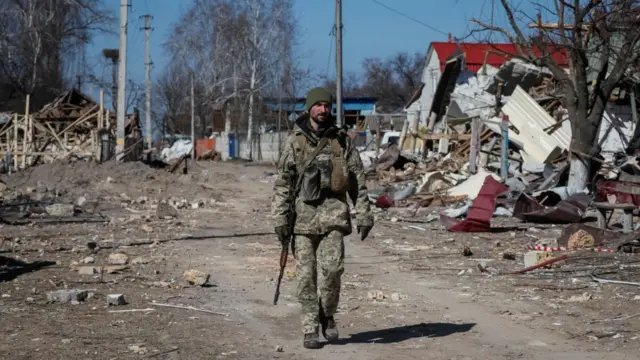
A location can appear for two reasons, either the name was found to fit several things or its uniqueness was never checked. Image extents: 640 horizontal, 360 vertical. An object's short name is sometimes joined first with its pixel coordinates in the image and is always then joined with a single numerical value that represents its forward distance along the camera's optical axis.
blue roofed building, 76.69
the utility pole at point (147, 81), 57.34
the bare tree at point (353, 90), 98.03
